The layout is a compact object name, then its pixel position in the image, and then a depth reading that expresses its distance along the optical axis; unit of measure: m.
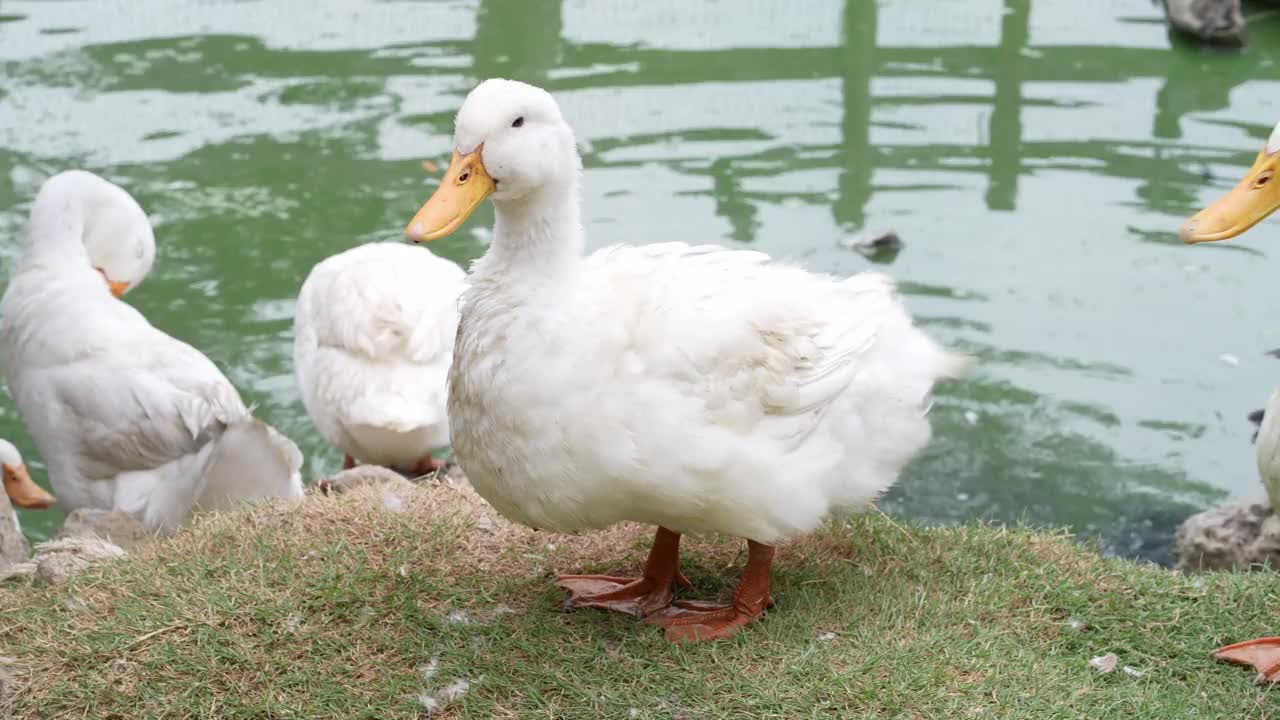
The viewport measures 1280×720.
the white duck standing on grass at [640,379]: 3.59
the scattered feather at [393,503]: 4.72
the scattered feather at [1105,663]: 3.92
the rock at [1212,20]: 10.37
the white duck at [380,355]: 5.75
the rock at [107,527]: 5.02
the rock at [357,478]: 5.33
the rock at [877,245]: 7.89
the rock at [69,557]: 4.36
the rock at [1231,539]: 4.98
